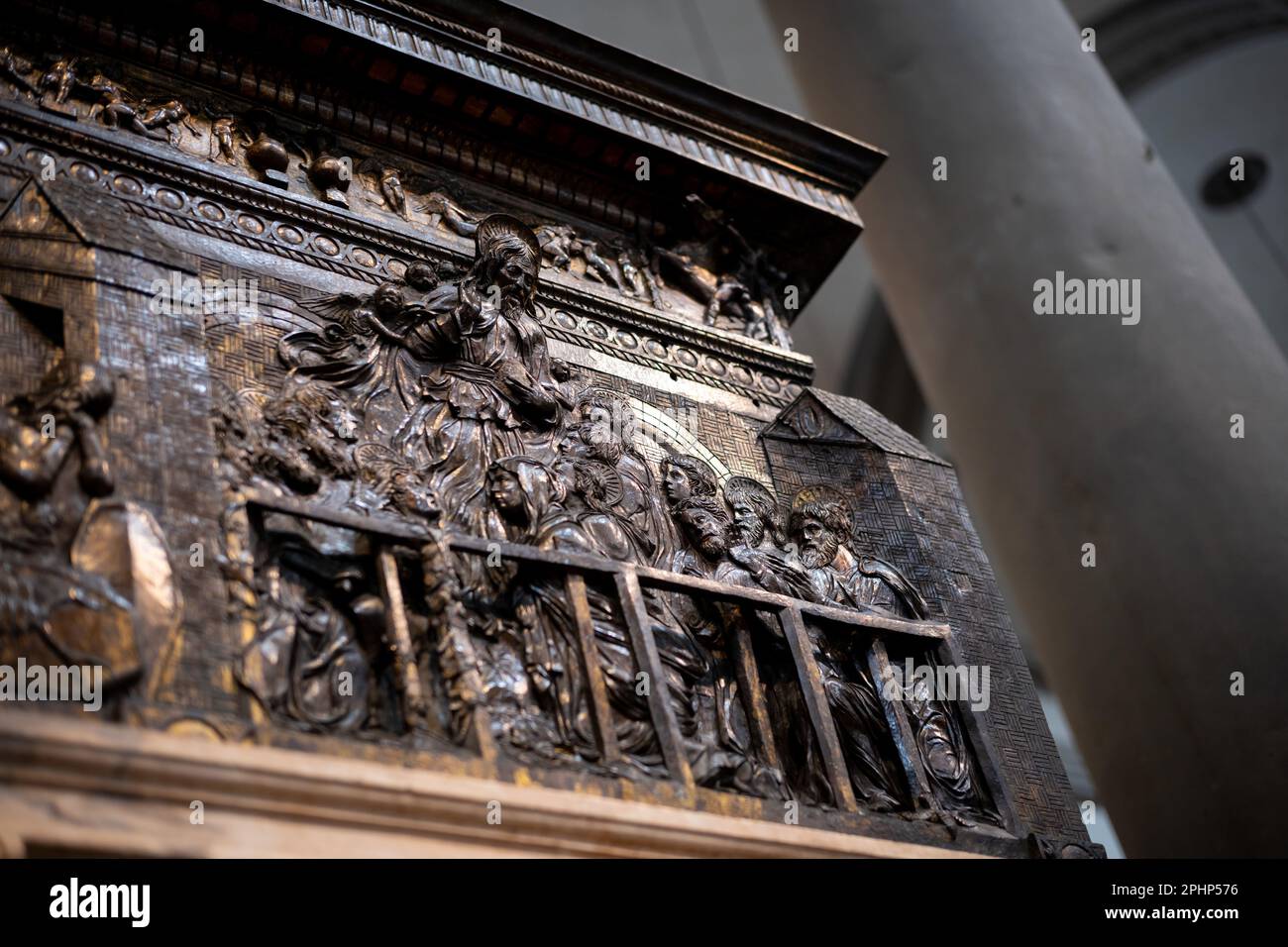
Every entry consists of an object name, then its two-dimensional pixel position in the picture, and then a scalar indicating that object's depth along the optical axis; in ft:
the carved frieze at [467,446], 9.50
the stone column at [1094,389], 15.46
